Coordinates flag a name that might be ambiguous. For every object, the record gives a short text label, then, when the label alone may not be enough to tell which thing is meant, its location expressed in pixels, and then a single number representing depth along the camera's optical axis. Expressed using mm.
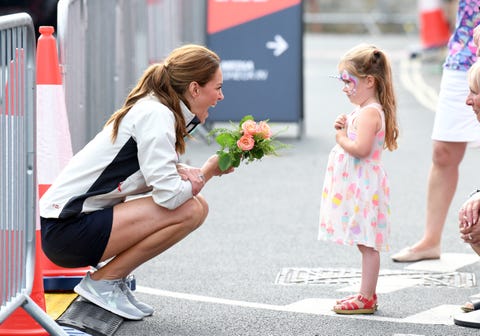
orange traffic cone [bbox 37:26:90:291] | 11407
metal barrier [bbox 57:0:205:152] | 13447
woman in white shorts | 13221
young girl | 11203
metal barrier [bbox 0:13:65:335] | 8938
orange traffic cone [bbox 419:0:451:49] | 44142
